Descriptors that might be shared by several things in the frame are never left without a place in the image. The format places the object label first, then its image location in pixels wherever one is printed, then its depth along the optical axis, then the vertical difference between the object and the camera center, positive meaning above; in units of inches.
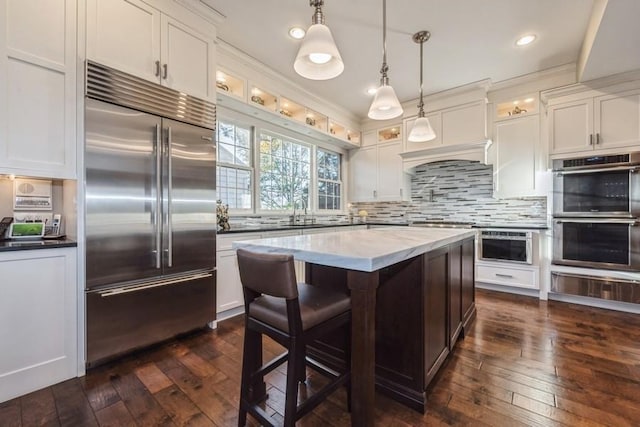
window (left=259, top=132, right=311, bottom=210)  154.7 +23.0
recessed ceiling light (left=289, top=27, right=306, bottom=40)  108.2 +68.4
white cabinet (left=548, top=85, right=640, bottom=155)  118.8 +38.9
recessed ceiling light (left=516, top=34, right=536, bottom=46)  112.2 +68.3
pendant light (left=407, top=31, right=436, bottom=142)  102.1 +29.1
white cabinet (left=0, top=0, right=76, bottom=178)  65.2 +29.6
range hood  157.1 +34.4
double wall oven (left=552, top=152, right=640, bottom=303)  116.3 -1.3
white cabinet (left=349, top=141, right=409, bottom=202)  190.5 +26.6
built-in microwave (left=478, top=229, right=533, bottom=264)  139.6 -16.4
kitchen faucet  169.9 -1.3
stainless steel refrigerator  75.9 -0.1
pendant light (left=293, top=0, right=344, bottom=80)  57.7 +33.9
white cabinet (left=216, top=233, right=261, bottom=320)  107.7 -24.8
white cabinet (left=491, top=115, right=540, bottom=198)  145.6 +29.8
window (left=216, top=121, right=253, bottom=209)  134.0 +22.9
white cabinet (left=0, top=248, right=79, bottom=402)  64.4 -25.1
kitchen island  48.5 -18.6
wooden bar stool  44.2 -18.1
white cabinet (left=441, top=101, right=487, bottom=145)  153.4 +48.8
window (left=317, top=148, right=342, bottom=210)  195.9 +22.6
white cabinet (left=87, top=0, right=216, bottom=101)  77.0 +49.6
